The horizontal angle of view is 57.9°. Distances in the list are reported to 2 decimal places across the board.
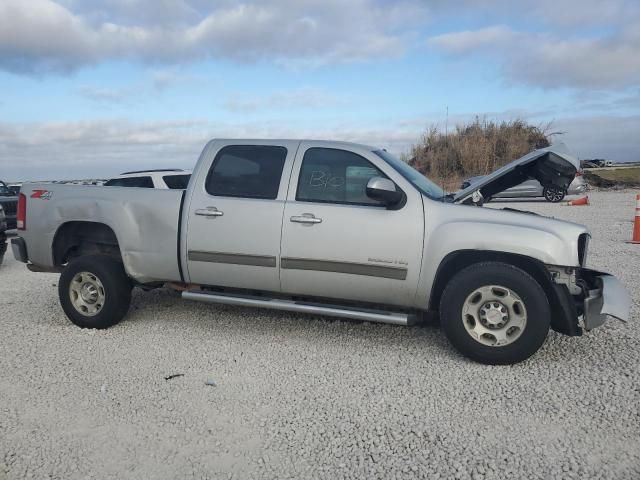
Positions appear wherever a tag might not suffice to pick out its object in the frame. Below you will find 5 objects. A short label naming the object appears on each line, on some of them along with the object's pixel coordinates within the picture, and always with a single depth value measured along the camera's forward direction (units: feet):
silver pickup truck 15.53
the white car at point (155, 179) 32.53
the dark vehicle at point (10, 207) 45.66
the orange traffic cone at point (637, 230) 37.55
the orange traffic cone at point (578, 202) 70.95
